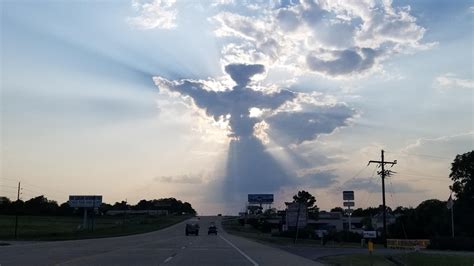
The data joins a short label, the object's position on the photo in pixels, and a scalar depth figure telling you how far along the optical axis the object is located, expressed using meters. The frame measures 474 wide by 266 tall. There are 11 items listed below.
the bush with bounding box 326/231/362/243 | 67.10
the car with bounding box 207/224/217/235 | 89.75
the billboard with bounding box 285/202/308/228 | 59.88
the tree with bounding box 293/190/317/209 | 196.75
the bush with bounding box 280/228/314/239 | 72.43
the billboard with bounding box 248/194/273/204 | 172.00
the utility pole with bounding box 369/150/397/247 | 67.40
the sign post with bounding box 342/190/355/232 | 52.00
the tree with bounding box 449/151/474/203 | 79.31
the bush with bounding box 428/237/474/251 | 49.81
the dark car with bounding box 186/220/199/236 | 82.75
